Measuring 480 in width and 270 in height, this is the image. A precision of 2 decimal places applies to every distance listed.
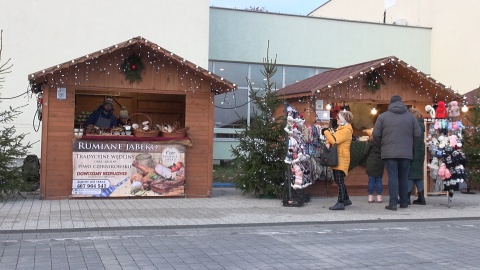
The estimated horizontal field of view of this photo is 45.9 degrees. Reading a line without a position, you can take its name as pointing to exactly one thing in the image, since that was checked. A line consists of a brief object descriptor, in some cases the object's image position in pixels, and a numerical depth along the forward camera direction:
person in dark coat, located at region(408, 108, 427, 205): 11.50
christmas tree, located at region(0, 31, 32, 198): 11.15
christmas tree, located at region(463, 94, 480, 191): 14.25
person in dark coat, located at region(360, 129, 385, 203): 11.40
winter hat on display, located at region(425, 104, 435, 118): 12.58
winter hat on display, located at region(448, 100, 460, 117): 12.44
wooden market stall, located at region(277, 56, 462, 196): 12.86
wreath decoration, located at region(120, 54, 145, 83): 11.93
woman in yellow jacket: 10.69
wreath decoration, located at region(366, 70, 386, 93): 13.35
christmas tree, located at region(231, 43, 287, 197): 12.12
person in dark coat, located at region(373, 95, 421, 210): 10.62
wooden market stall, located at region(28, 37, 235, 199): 11.52
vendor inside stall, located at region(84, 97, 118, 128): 12.94
